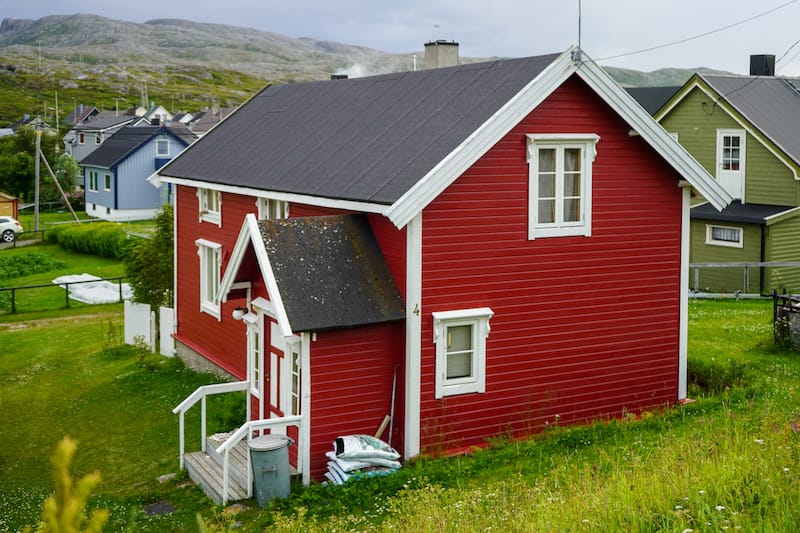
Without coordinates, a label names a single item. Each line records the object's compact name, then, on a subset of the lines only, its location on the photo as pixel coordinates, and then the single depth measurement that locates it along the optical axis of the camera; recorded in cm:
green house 3098
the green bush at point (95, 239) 4666
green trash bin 1323
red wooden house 1445
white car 5412
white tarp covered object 3728
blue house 6272
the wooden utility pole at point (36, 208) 5471
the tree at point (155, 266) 2666
